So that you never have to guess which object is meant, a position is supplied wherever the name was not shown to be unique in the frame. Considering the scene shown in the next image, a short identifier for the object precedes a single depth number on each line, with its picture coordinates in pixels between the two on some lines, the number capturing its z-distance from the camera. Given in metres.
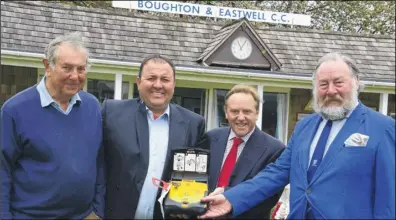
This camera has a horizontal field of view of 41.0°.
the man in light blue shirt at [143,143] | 3.48
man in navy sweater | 3.15
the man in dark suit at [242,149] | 3.71
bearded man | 3.14
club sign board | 13.14
